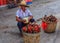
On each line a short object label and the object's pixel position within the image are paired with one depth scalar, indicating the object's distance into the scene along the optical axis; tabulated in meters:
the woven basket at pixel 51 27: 5.21
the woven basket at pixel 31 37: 4.17
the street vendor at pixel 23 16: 4.84
